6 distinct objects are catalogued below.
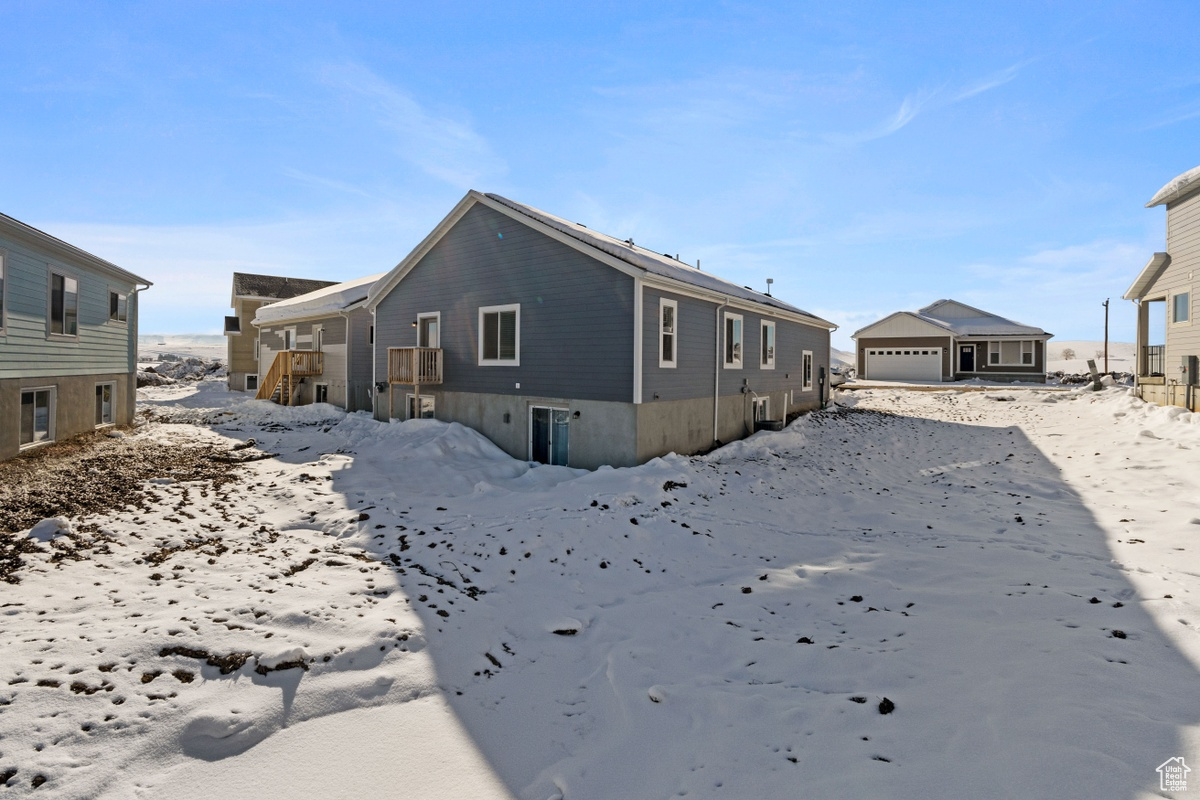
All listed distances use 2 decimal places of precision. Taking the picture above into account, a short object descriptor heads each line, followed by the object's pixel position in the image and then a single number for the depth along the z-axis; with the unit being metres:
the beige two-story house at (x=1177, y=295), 17.98
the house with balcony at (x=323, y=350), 26.34
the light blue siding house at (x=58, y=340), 13.78
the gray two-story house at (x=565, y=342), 14.80
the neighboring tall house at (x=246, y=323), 38.97
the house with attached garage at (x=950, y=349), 42.22
